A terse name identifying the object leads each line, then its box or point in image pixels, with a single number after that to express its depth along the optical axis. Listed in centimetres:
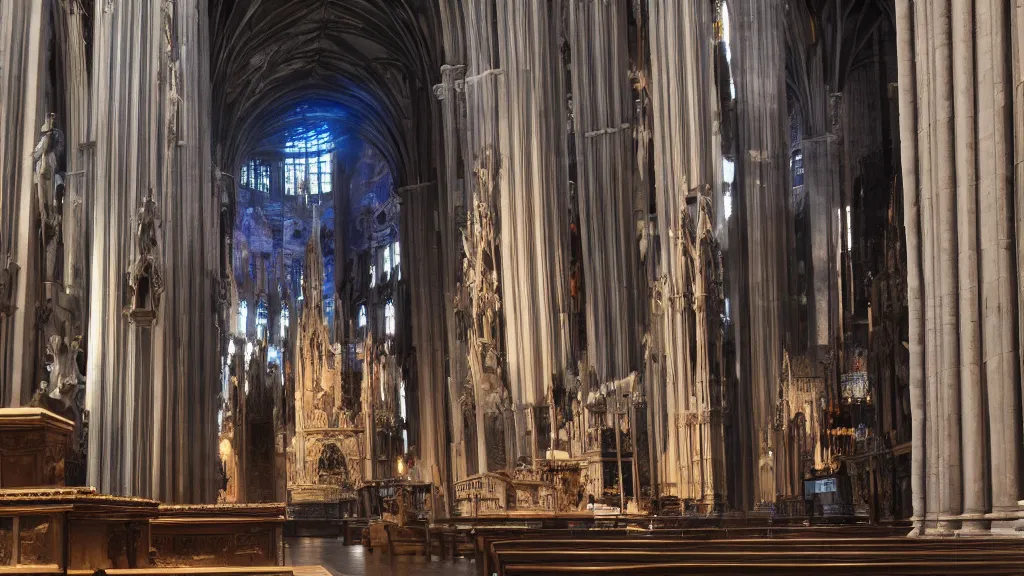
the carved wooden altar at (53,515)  695
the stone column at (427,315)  4025
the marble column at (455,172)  3250
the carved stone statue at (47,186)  1141
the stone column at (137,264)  1827
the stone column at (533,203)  2494
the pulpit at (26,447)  742
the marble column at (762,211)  2281
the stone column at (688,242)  2102
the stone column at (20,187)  1074
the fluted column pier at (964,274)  897
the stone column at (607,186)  2539
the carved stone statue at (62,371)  1283
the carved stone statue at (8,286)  1070
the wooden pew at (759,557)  520
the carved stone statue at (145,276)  1802
